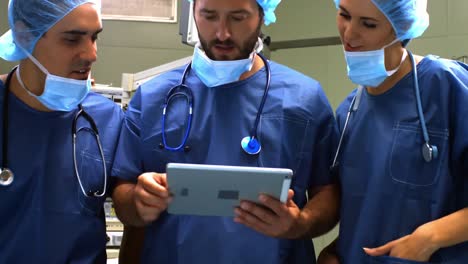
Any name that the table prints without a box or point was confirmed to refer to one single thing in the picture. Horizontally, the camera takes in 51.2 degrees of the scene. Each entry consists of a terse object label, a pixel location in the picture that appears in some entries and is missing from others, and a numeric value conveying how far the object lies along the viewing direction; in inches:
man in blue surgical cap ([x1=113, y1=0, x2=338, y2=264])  50.7
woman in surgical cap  45.6
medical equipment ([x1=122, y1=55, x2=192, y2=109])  96.3
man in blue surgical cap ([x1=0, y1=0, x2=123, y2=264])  51.3
